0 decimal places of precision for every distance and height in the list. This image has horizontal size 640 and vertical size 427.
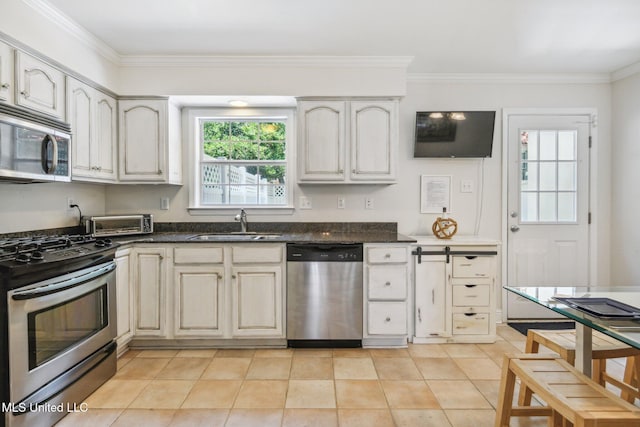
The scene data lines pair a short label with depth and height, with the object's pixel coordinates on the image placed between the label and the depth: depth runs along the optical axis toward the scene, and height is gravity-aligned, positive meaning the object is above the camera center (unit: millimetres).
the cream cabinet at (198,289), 2910 -647
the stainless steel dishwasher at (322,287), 2896 -631
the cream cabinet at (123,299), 2695 -694
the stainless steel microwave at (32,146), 1923 +367
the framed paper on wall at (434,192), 3605 +178
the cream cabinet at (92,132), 2646 +617
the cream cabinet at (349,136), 3180 +652
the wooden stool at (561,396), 1220 -698
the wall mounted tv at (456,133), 3465 +745
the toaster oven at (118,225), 2887 -133
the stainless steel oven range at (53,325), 1691 -634
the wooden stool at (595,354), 1733 -712
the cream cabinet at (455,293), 3037 -704
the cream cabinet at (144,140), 3160 +613
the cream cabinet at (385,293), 2916 -678
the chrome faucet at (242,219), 3436 -94
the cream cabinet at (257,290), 2910 -654
